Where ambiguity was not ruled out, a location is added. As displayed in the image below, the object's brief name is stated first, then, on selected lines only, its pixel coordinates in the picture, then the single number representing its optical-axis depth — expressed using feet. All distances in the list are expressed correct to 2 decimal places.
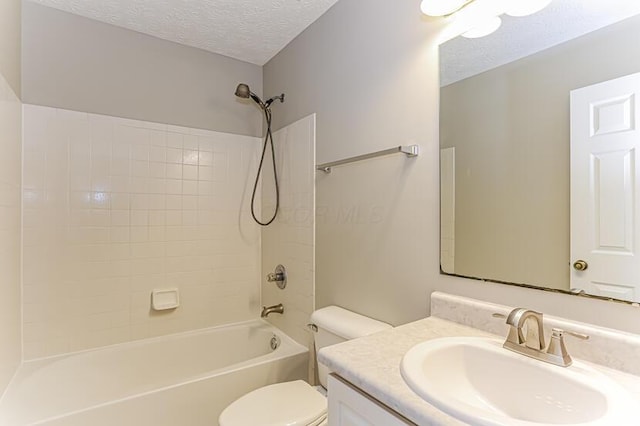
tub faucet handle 7.10
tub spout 7.03
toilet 4.20
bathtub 4.48
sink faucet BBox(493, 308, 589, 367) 2.64
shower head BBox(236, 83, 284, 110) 6.96
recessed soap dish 6.78
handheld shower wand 7.00
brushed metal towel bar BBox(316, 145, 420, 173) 4.21
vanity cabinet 2.39
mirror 2.68
